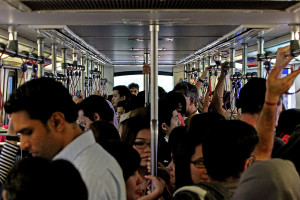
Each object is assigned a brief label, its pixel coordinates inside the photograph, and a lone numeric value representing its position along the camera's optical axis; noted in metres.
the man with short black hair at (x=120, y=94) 5.98
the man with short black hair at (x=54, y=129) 1.47
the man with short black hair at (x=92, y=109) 3.27
